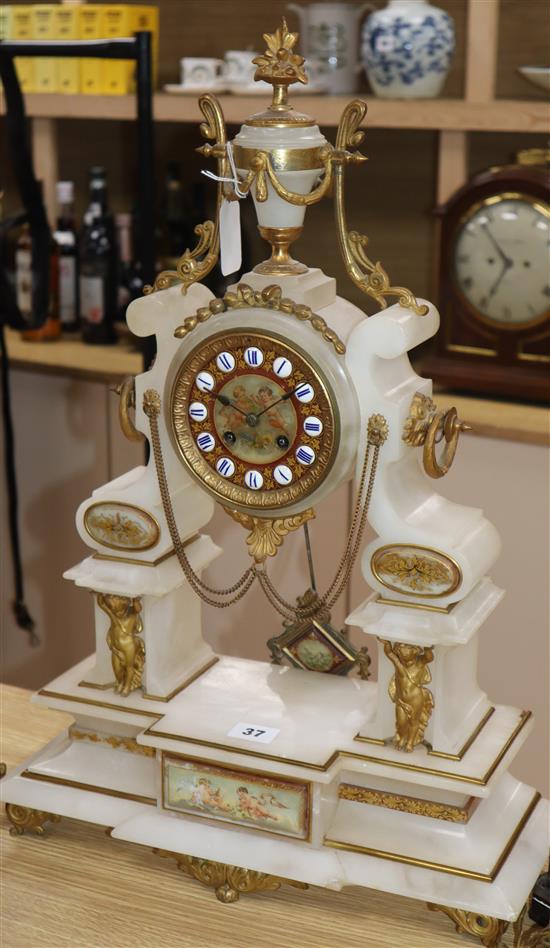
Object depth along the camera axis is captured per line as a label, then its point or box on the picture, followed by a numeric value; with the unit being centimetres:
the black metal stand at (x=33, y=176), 196
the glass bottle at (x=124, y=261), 295
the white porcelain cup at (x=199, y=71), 289
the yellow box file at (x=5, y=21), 305
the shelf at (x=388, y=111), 247
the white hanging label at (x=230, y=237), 124
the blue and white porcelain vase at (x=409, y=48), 256
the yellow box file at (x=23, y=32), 300
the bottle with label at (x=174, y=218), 307
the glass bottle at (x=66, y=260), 299
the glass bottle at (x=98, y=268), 290
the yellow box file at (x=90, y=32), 289
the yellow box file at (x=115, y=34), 288
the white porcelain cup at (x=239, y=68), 279
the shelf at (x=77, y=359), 277
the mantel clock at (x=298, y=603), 120
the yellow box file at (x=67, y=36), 292
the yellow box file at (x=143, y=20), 290
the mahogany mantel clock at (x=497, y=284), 241
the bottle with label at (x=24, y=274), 296
